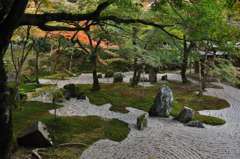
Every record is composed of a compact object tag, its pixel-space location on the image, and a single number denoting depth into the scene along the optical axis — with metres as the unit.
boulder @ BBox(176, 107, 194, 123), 18.02
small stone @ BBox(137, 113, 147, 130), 16.09
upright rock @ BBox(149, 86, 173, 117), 18.94
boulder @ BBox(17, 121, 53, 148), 12.72
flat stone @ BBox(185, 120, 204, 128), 17.39
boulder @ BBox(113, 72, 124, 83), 28.88
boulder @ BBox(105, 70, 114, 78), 32.25
